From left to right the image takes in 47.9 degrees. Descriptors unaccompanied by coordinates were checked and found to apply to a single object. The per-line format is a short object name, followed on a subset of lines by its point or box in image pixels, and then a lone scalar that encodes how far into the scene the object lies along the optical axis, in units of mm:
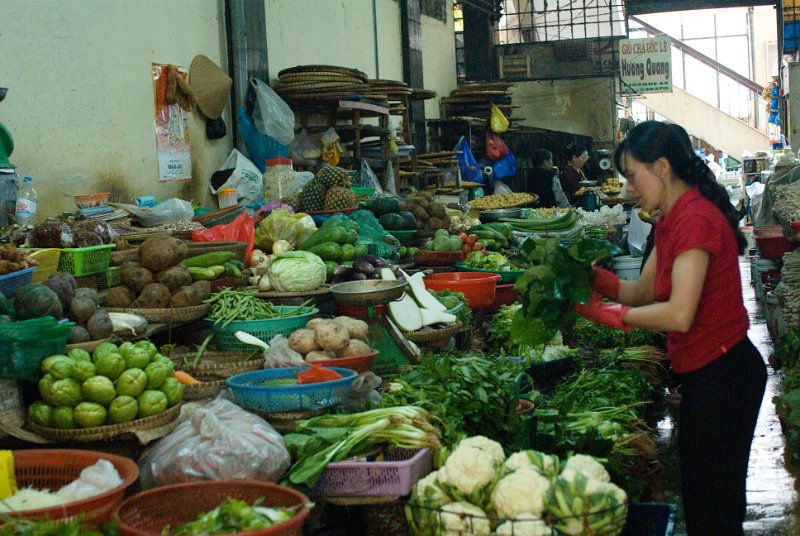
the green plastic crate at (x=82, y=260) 4730
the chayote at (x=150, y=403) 3695
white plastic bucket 10220
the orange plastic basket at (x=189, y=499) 2938
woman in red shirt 3160
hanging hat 7914
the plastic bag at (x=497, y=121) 14961
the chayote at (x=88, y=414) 3568
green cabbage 5520
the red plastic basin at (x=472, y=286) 7141
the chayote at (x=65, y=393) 3584
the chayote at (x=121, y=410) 3619
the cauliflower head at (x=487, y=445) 3223
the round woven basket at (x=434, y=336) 5653
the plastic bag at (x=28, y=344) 3578
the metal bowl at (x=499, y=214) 11086
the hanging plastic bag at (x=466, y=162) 14132
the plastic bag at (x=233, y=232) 6023
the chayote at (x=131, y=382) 3666
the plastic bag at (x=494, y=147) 15086
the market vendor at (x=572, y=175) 15180
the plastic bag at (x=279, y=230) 6645
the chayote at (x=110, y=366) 3686
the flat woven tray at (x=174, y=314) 4777
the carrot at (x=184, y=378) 4340
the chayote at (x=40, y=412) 3600
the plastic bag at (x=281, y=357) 4504
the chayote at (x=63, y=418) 3566
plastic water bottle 5250
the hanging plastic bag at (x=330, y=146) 9633
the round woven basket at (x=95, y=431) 3564
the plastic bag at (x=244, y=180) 8023
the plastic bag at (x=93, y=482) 2979
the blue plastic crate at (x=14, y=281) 4168
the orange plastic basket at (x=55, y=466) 3174
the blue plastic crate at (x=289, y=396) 3893
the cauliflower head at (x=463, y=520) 2895
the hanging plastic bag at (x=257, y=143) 8594
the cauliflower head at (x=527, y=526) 2799
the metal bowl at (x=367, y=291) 5203
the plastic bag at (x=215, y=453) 3342
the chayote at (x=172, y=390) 3832
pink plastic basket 3463
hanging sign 17328
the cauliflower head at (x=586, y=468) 3029
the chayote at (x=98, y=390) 3609
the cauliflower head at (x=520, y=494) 2867
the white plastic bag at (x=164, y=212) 6156
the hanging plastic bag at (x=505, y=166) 15164
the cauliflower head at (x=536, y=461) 3073
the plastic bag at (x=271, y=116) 8539
